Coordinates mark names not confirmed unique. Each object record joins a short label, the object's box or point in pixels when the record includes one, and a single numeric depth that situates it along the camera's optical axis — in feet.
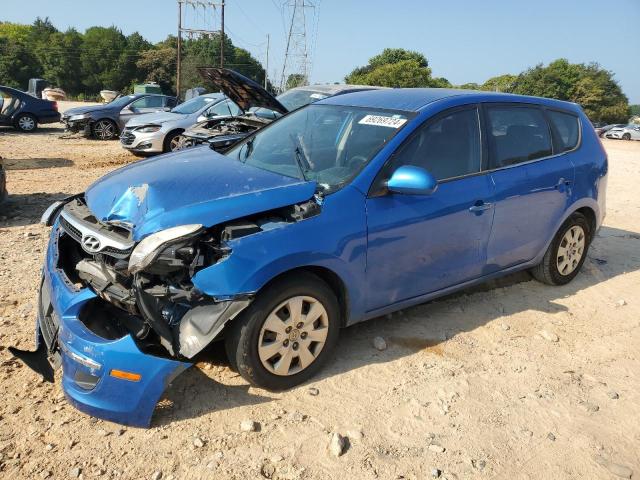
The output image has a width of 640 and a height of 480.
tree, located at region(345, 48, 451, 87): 189.88
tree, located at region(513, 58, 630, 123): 198.46
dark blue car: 53.36
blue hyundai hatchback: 8.95
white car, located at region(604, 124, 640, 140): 120.16
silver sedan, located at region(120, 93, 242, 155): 36.42
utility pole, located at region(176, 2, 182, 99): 126.93
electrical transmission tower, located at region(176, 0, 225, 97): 126.11
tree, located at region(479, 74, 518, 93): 262.18
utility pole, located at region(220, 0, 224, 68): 126.12
